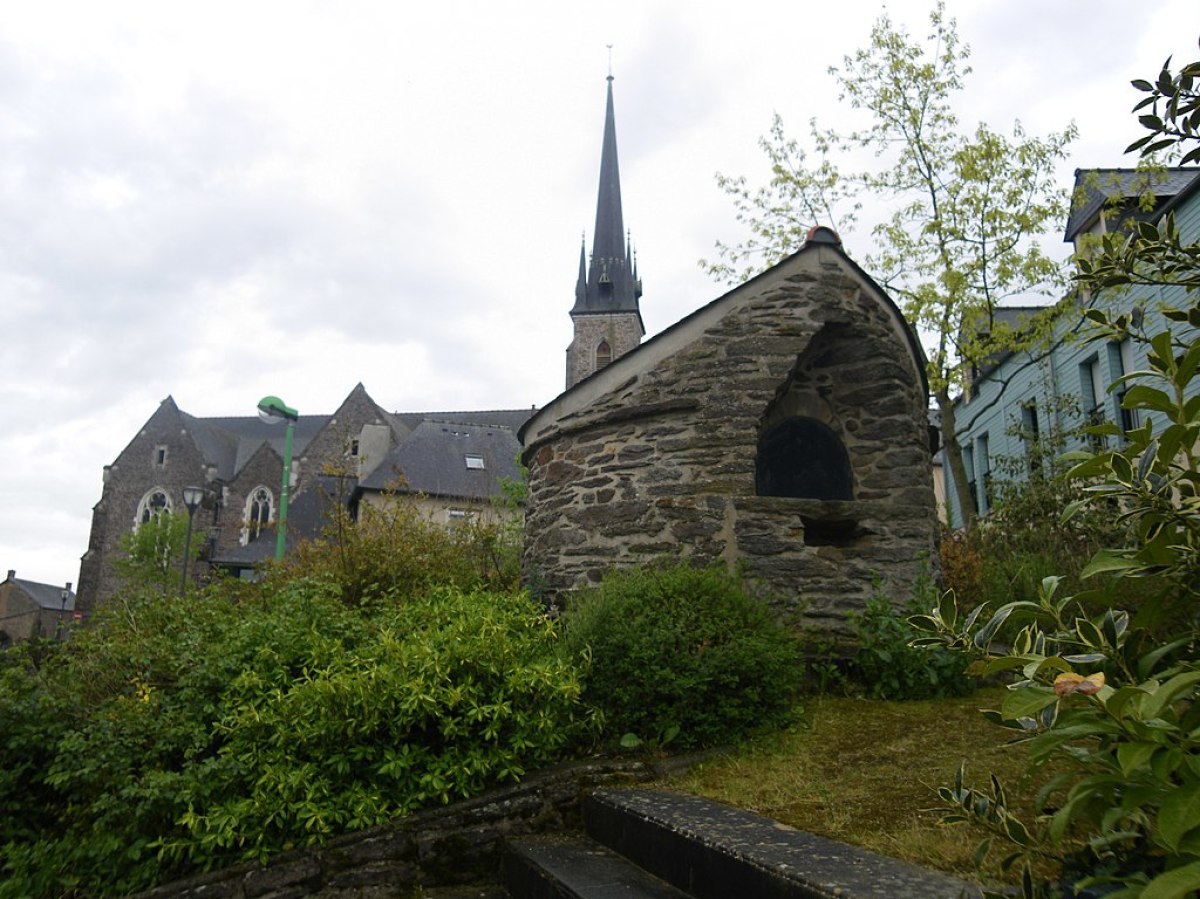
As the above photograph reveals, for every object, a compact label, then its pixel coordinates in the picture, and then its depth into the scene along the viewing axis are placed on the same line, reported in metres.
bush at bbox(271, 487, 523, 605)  9.40
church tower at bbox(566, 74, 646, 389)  49.41
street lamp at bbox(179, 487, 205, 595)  19.41
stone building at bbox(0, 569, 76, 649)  51.94
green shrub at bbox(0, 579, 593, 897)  4.46
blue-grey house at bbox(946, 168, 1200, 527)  14.43
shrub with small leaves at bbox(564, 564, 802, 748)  5.31
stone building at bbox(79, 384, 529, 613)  35.31
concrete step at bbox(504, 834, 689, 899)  3.62
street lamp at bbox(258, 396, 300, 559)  16.18
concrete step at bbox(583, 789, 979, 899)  2.69
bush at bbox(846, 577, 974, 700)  6.39
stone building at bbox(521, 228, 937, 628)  7.06
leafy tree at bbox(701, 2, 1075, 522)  15.05
